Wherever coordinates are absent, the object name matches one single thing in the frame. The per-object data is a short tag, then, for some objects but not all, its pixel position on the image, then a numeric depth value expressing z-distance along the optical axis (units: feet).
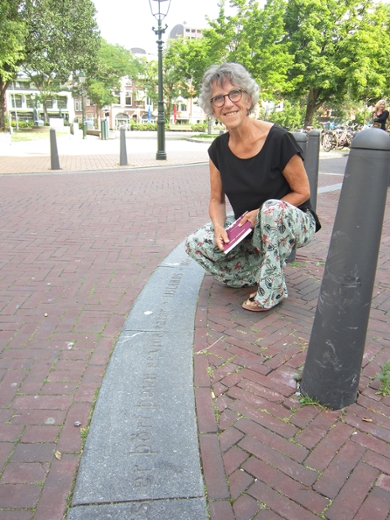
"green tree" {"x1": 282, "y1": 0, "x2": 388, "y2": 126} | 85.51
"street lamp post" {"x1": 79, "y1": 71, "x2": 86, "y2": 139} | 112.47
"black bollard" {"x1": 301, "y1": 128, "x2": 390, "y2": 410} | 5.72
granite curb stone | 5.11
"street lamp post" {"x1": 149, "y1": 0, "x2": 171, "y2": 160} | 43.62
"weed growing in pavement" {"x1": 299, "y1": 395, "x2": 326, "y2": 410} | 6.88
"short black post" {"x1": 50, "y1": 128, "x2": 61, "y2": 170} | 37.11
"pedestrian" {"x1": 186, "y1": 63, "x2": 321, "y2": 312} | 9.53
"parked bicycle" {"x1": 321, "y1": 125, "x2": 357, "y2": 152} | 66.03
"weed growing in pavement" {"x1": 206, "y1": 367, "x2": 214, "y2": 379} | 7.67
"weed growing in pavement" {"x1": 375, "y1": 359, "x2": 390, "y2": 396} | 7.22
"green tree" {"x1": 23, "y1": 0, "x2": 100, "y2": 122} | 82.69
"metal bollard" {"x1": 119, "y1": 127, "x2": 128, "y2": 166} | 41.35
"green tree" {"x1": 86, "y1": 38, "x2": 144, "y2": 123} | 146.30
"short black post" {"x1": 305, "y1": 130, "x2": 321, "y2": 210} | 13.04
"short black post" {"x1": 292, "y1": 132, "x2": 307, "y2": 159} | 12.29
